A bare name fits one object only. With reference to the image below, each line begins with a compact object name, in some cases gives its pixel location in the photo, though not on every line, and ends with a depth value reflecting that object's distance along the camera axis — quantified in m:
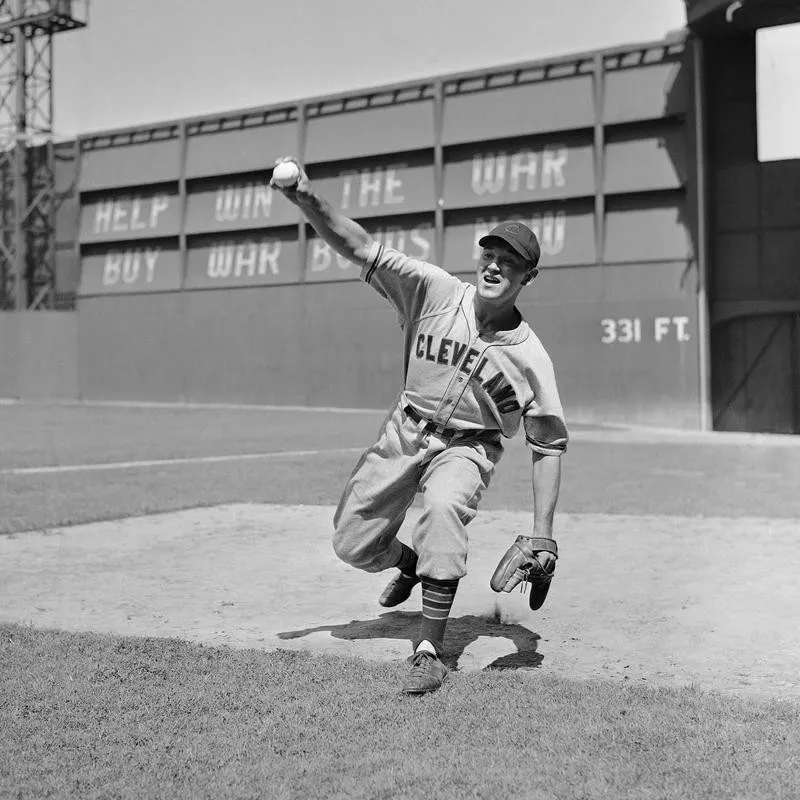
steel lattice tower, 34.47
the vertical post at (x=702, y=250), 23.84
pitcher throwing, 4.18
